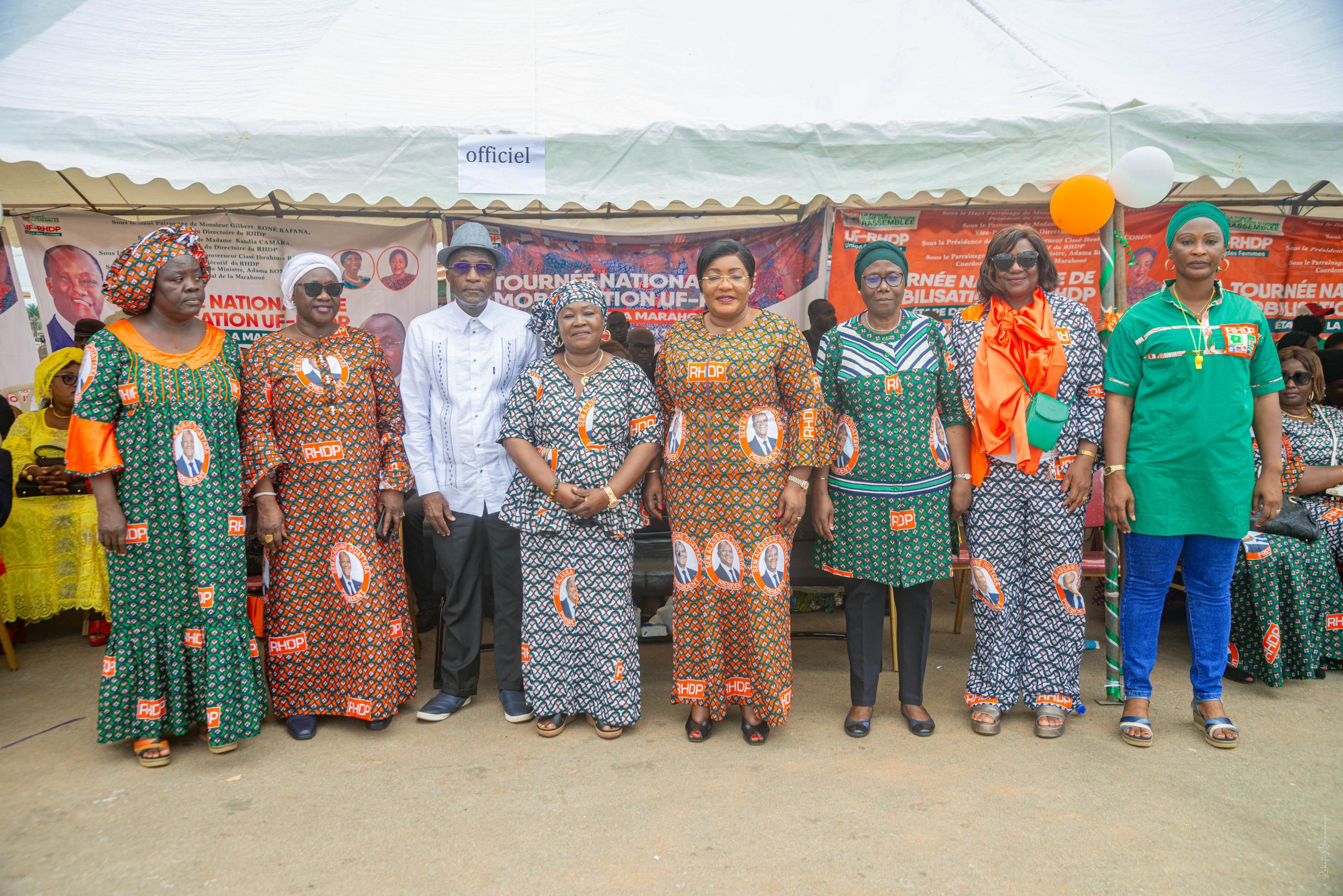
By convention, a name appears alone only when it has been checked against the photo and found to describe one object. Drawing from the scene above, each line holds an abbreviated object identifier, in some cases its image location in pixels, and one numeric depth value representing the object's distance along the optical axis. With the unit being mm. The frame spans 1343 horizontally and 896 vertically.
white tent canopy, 3691
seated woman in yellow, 4582
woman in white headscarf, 3455
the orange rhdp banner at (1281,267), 5945
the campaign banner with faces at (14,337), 5238
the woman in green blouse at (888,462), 3371
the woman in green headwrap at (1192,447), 3262
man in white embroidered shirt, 3678
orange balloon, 3705
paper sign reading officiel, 3762
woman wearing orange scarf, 3367
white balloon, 3590
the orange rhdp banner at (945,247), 5648
